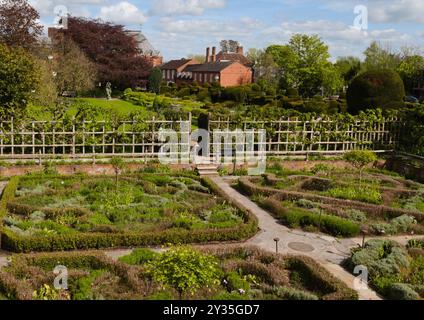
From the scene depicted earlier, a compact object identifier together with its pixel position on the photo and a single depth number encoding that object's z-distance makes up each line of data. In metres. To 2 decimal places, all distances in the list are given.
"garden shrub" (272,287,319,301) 8.79
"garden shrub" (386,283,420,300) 8.87
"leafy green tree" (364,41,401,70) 69.56
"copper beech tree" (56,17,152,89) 51.59
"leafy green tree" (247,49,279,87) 72.26
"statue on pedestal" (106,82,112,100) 44.56
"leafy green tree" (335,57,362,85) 68.06
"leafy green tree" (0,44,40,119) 19.67
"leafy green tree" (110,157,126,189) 15.17
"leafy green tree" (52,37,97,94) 35.78
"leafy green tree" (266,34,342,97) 60.09
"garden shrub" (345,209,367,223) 13.90
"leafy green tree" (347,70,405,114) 24.31
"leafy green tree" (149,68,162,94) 56.72
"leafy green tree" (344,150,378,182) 16.25
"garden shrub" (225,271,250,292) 9.05
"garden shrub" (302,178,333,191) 16.97
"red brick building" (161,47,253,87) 71.31
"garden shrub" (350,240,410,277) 10.12
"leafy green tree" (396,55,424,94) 62.03
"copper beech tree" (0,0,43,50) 33.97
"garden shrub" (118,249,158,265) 10.06
